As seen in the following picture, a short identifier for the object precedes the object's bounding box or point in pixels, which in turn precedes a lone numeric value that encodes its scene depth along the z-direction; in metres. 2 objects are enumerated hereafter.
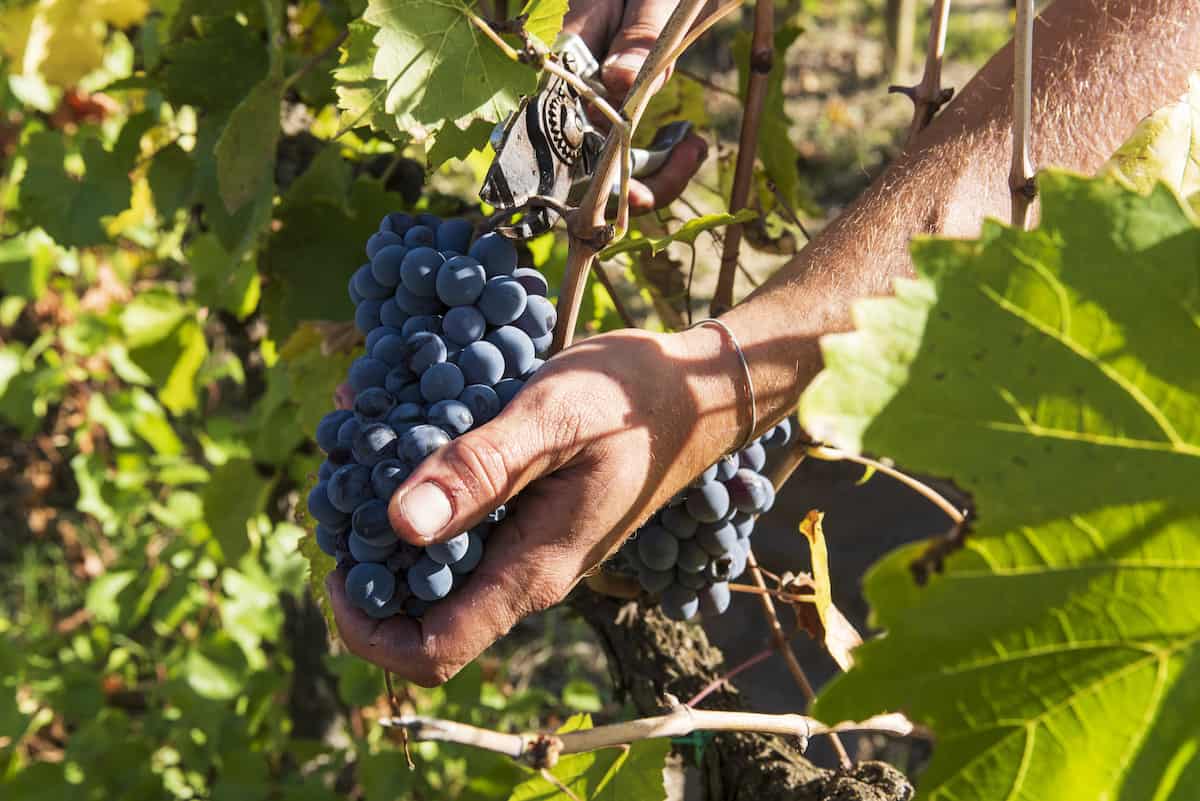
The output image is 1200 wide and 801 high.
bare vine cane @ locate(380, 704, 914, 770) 0.88
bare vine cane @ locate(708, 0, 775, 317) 1.13
